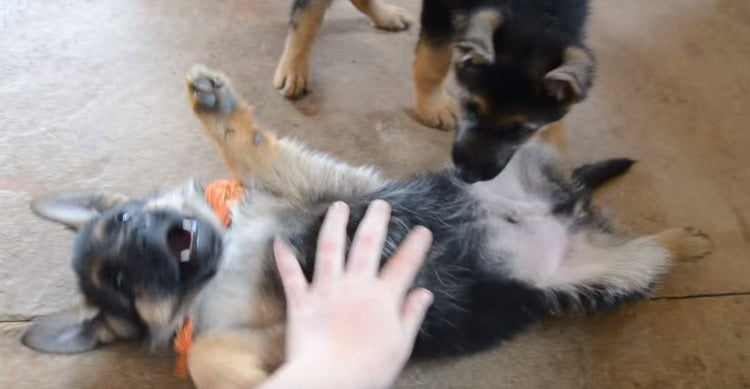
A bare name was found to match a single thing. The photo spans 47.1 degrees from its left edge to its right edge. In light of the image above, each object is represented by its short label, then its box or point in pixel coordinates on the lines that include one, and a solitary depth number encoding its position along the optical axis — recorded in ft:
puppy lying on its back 2.42
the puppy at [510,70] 2.60
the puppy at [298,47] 3.42
